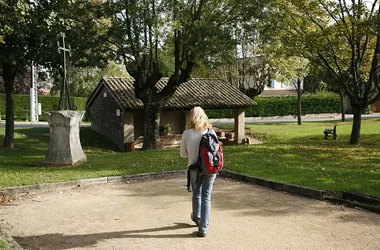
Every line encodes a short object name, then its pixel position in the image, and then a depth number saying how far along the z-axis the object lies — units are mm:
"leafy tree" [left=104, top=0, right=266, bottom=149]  17469
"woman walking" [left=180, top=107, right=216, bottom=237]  6043
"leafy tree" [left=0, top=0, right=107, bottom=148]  13597
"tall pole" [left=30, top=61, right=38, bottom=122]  31266
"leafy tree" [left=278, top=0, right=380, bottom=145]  17281
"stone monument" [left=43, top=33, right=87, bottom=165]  12789
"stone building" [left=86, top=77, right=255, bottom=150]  23797
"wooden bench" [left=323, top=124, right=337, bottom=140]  21891
